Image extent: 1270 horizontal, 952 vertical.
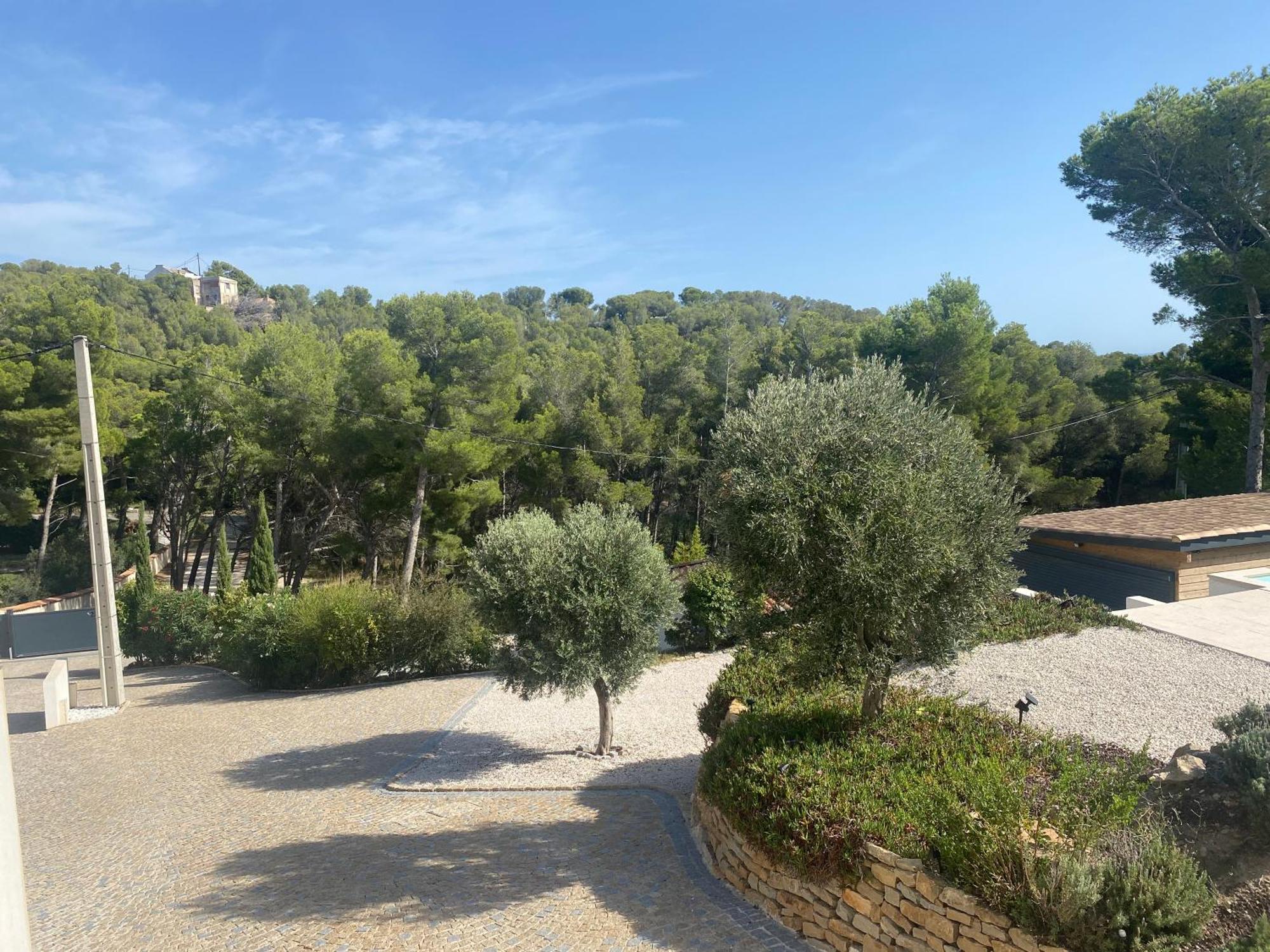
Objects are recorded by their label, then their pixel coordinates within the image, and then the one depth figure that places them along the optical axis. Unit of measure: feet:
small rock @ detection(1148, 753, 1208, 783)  19.63
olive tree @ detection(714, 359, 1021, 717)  19.94
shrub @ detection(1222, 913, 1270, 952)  12.95
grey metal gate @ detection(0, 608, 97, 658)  69.77
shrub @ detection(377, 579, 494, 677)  53.36
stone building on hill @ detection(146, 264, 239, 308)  426.92
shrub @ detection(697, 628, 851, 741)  22.26
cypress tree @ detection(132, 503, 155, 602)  71.31
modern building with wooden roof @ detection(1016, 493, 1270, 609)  50.21
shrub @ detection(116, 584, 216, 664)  69.36
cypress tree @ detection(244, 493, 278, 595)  72.02
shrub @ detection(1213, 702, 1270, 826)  17.37
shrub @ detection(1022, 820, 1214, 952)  14.03
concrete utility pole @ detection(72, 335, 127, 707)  51.13
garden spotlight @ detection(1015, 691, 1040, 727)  24.80
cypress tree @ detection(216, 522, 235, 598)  71.82
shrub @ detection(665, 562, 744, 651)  53.01
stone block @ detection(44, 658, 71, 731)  50.34
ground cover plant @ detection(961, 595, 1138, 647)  41.83
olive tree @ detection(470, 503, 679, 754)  32.99
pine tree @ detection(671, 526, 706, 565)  75.87
